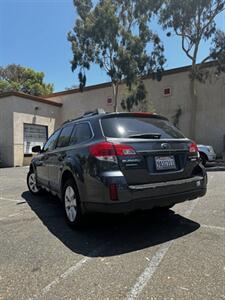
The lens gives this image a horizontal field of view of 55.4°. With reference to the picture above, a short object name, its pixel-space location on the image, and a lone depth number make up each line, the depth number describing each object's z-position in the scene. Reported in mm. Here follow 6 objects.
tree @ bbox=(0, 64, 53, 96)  30554
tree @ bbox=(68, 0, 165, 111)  13971
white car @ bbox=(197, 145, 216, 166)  10752
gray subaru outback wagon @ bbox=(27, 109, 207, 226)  2886
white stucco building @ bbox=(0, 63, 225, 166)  14157
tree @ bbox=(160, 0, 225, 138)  12886
